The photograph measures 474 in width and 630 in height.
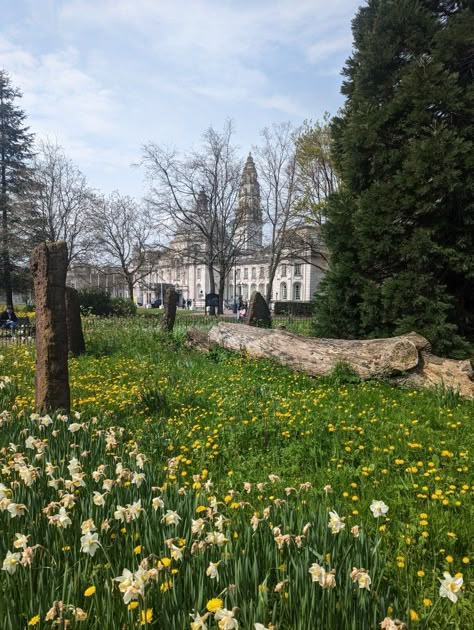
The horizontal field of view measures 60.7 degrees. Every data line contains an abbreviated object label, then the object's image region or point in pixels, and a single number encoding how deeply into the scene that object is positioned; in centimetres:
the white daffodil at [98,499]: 216
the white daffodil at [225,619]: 128
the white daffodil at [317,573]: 152
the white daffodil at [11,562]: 166
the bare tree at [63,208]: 3040
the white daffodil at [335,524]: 189
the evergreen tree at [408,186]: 678
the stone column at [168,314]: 1348
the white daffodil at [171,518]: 199
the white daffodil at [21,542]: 181
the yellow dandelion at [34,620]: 143
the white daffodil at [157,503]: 213
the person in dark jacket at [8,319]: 1775
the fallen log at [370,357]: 584
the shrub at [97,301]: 2470
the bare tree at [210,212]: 3069
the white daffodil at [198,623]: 130
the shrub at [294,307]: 3353
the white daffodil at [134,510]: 199
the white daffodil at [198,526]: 187
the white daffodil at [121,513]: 199
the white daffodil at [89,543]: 173
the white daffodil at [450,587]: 143
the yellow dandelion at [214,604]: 143
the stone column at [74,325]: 993
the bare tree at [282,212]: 2792
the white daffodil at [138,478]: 246
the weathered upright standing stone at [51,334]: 498
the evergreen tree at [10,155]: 2698
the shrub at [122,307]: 2402
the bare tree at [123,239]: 3966
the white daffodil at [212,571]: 160
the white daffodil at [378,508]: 203
